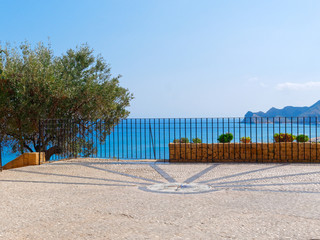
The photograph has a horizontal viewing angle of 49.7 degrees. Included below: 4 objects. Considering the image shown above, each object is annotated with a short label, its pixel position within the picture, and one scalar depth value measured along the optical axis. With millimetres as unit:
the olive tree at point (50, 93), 15562
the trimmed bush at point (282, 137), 19766
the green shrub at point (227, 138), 20041
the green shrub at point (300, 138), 19269
